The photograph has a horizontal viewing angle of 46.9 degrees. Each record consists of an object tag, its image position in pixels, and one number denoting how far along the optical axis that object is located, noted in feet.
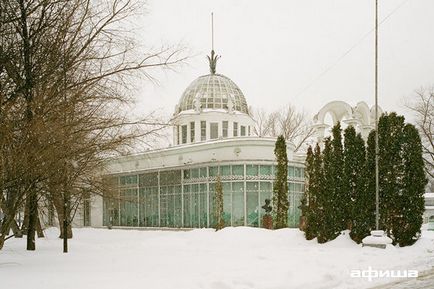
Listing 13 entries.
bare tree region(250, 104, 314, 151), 183.73
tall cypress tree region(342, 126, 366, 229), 63.57
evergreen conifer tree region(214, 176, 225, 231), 99.19
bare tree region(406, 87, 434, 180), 129.29
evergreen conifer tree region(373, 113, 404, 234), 60.08
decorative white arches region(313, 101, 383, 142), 101.60
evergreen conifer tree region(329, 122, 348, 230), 63.67
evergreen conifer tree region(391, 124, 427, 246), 58.75
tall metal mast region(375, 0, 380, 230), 58.03
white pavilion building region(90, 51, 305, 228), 103.30
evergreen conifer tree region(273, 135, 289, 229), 86.53
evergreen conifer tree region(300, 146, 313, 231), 70.64
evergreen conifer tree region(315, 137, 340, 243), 63.82
